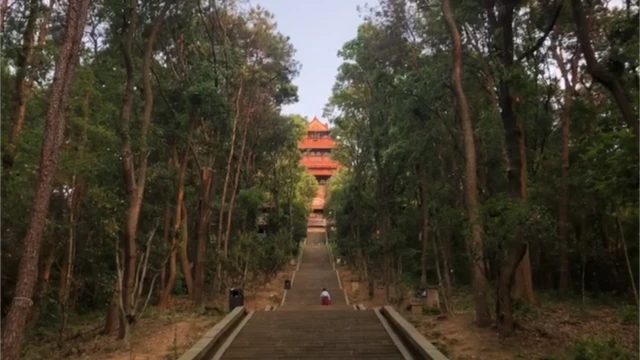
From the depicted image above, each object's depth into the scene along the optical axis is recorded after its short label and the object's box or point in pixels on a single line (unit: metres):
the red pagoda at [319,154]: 75.00
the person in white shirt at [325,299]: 24.19
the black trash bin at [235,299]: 16.59
